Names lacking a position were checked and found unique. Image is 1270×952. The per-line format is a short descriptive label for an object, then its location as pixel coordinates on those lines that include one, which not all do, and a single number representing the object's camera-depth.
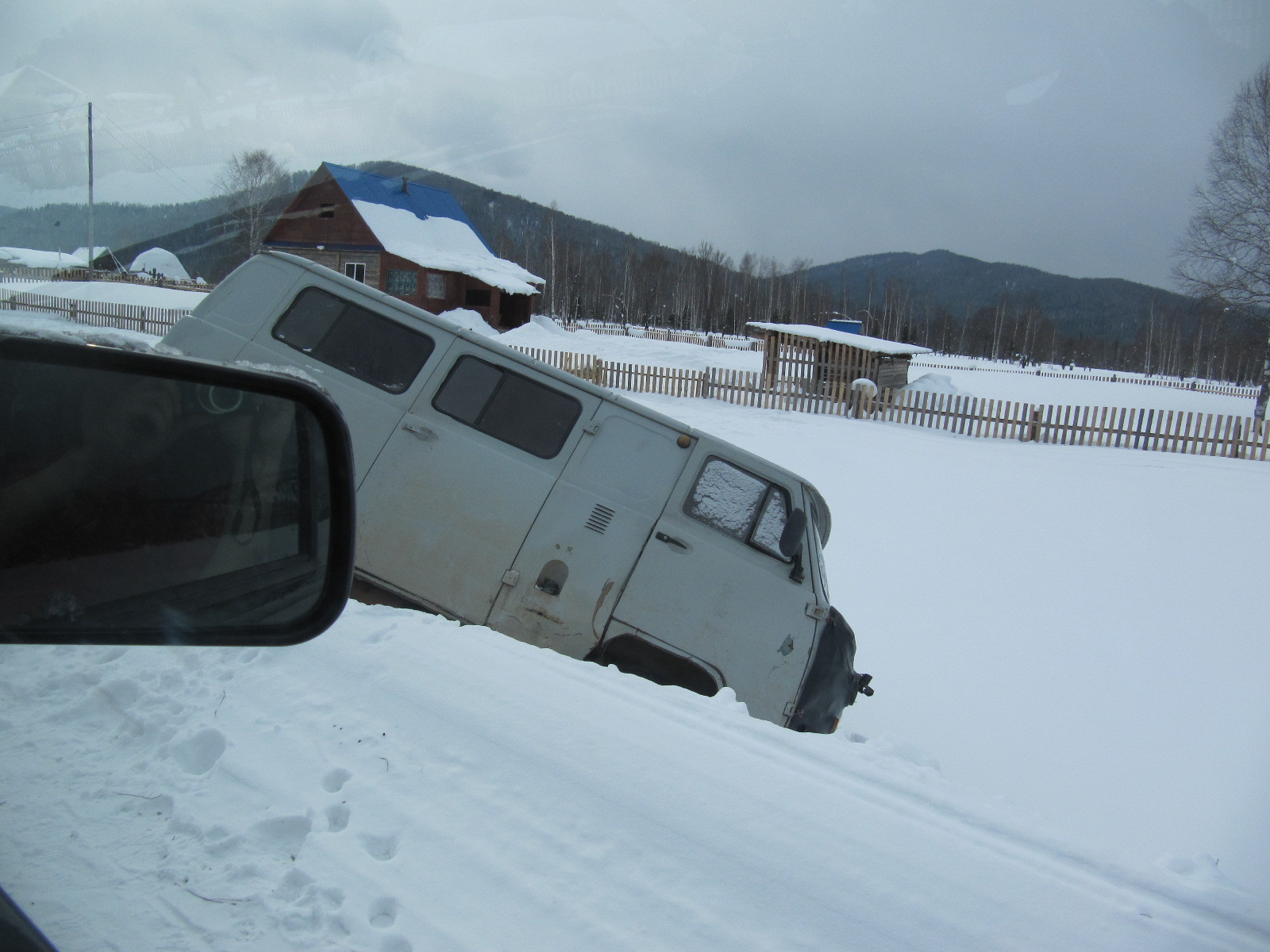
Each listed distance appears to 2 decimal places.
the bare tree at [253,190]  32.91
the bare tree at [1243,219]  20.05
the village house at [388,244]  36.00
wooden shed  25.16
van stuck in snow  4.10
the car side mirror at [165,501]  1.27
